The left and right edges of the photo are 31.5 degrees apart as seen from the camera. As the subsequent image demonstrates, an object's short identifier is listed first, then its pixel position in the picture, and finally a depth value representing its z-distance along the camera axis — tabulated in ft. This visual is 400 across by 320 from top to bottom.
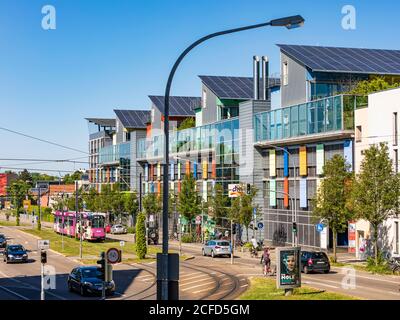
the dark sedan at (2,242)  235.20
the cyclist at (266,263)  144.95
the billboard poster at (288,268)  106.83
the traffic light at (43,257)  100.89
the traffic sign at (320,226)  183.52
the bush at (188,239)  276.00
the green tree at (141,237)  184.44
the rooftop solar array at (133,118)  414.29
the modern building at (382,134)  168.35
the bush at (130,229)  338.46
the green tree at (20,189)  574.07
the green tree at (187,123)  350.25
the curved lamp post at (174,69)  55.93
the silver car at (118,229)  342.03
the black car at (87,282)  115.55
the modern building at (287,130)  205.26
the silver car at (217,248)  202.18
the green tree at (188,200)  257.75
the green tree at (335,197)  168.35
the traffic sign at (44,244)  104.00
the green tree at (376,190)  151.02
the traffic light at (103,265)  72.28
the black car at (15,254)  184.96
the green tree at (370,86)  215.51
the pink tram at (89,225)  259.39
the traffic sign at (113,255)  76.42
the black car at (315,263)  150.00
